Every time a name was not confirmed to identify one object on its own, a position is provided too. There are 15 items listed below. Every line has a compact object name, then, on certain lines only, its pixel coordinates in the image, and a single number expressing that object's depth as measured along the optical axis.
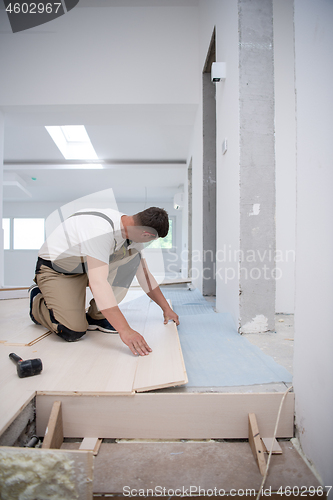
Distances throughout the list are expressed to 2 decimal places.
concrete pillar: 1.93
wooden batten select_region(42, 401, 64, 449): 0.96
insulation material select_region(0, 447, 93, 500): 0.77
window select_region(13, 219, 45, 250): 10.55
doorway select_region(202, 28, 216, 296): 3.37
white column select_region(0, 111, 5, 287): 3.95
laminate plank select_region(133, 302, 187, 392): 1.13
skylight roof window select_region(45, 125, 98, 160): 5.68
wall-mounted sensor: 2.29
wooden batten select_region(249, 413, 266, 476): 0.92
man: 1.38
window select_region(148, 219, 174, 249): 10.90
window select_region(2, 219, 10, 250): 10.46
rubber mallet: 1.18
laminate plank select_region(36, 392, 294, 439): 1.08
